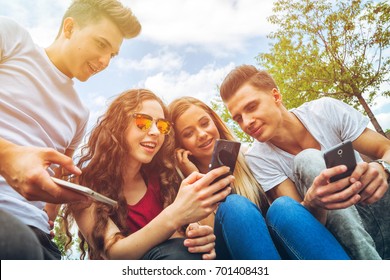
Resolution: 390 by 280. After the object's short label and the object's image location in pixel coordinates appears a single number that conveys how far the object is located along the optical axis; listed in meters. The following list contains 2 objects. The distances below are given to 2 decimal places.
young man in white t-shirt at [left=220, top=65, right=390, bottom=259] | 1.06
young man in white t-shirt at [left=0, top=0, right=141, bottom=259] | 0.89
